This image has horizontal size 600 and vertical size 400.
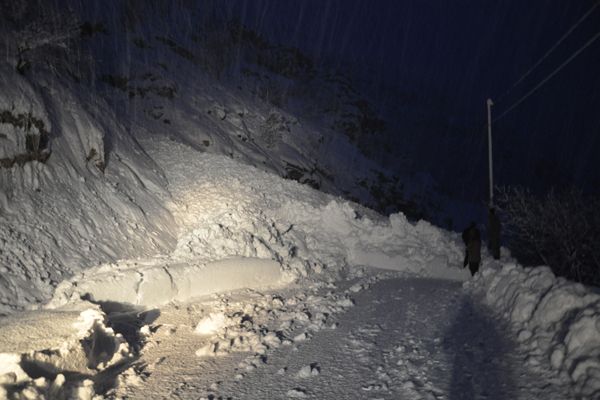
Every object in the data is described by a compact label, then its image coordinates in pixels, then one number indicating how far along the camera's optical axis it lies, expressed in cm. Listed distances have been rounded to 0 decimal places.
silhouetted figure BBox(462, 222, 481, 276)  893
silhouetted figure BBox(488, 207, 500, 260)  979
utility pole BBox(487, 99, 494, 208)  1357
